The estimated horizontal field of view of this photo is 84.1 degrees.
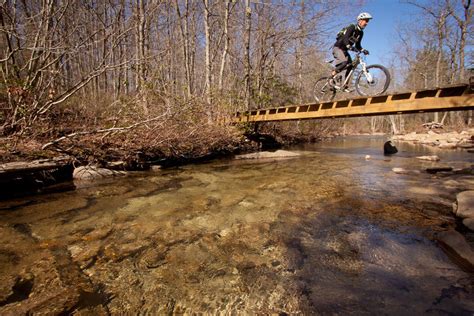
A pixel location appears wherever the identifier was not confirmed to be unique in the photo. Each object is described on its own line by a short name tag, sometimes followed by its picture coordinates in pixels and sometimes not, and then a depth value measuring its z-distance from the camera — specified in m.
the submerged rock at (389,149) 13.09
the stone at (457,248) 2.73
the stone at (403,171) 7.76
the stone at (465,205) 3.90
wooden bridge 6.19
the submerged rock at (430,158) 10.41
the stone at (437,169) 7.78
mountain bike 8.16
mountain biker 7.80
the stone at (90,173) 6.91
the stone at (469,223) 3.55
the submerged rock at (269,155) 11.83
